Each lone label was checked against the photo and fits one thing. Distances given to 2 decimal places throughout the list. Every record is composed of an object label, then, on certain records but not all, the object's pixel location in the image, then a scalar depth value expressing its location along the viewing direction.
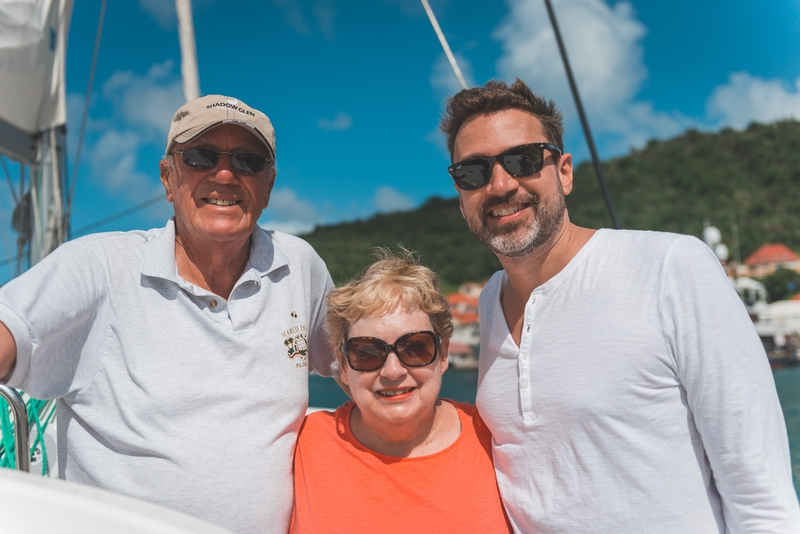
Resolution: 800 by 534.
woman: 1.47
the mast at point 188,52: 3.05
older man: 1.33
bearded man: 1.20
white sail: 3.52
